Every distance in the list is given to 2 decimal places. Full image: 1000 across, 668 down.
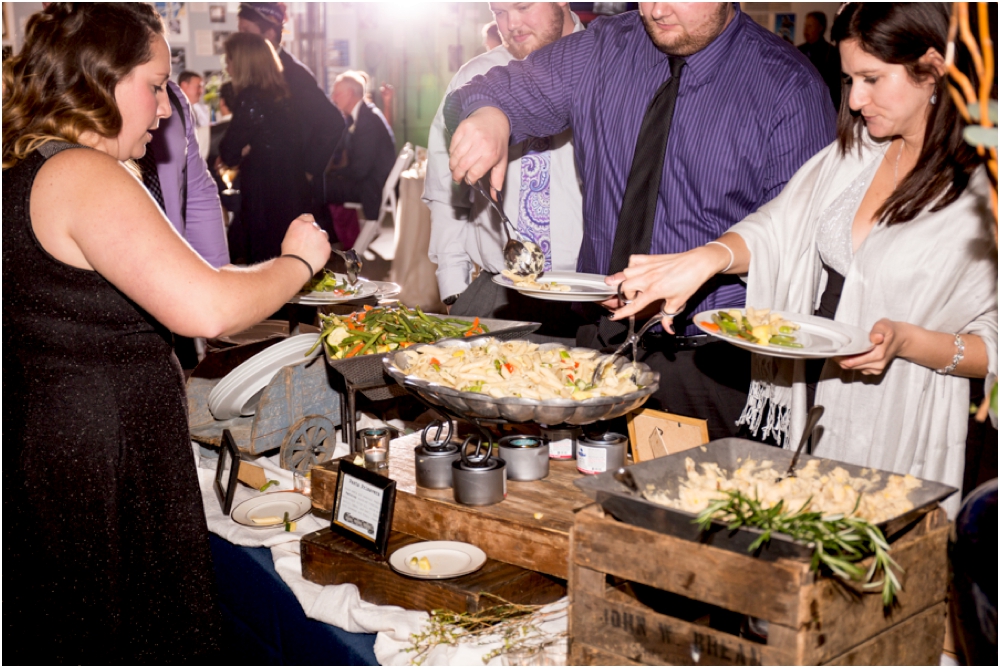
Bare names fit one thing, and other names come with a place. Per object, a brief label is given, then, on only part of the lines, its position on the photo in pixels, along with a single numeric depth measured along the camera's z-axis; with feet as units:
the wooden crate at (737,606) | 3.51
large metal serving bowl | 5.07
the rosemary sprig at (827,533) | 3.46
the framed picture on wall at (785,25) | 19.49
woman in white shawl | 5.39
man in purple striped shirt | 6.91
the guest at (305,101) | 14.89
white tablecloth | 4.76
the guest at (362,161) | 21.75
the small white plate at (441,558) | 5.00
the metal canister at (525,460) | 5.59
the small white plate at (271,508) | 6.50
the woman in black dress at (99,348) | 4.77
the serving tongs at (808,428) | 4.31
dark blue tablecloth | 5.28
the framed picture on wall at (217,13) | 22.41
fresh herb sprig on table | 4.75
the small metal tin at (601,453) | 5.56
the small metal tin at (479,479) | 5.18
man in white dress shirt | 9.73
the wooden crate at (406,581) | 4.94
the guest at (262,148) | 14.47
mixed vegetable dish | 7.08
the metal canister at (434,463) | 5.54
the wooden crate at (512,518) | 4.93
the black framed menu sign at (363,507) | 5.35
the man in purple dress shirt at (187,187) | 8.66
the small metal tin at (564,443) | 5.98
